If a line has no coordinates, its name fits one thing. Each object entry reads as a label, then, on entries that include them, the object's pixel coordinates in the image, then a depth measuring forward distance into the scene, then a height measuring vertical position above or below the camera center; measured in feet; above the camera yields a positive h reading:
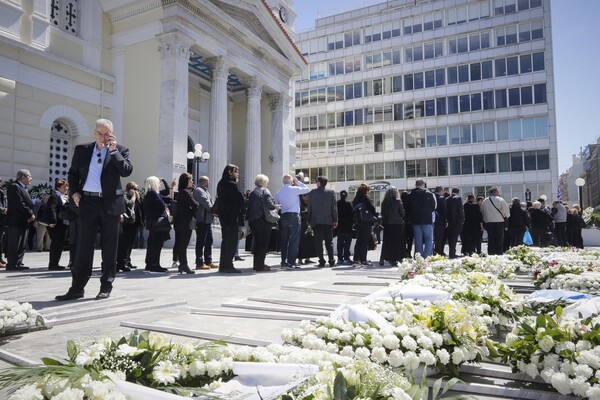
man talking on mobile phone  17.48 +1.29
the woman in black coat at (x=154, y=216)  30.35 +1.07
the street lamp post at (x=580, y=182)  78.61 +8.69
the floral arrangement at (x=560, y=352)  7.43 -2.28
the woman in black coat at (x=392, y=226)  36.24 +0.36
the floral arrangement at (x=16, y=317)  11.73 -2.34
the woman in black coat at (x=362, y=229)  37.17 +0.13
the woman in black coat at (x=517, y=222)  49.19 +0.88
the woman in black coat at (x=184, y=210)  30.76 +1.51
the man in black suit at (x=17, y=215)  29.91 +1.18
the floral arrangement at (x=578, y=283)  16.35 -2.09
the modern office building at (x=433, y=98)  135.95 +44.98
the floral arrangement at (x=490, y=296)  12.27 -1.99
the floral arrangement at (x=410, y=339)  8.48 -2.27
